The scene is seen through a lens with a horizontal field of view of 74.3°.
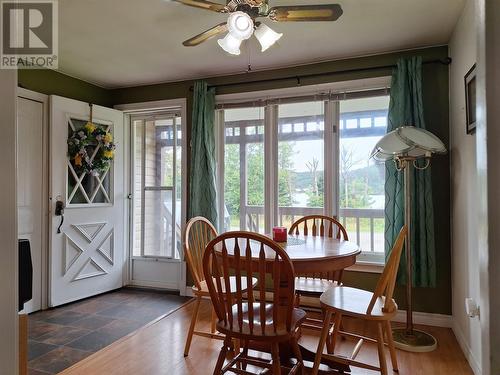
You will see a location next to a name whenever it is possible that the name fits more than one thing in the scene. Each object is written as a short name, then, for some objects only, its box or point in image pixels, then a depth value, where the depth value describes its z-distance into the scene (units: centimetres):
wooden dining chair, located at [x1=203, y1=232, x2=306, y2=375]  165
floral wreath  347
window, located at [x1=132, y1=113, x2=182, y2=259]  396
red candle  240
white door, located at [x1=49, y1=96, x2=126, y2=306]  333
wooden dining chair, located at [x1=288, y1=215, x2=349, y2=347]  241
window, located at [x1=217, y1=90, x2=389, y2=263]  315
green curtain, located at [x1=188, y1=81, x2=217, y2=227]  352
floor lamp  241
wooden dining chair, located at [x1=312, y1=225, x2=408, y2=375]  183
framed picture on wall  211
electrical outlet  112
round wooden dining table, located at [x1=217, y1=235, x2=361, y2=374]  186
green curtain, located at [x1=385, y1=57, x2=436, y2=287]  275
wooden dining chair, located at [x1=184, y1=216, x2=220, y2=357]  231
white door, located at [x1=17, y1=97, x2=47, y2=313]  310
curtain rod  285
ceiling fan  180
